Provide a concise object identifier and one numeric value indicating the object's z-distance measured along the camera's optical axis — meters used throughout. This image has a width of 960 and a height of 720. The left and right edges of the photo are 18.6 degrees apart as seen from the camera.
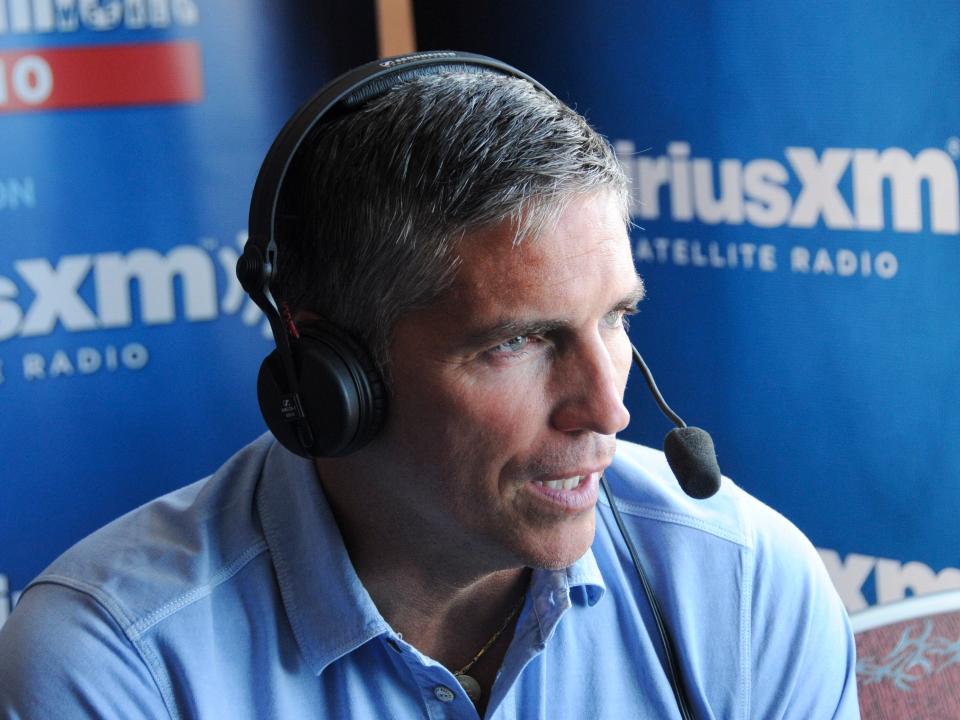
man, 1.58
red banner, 2.22
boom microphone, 1.63
